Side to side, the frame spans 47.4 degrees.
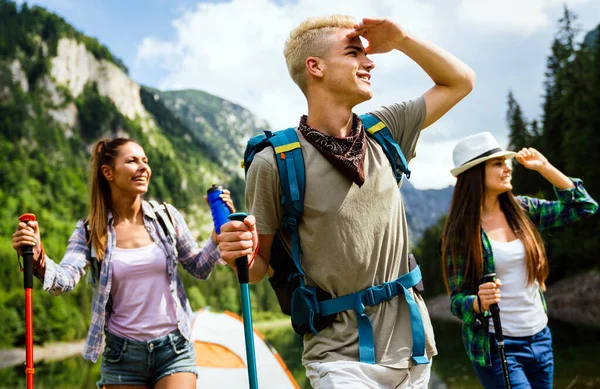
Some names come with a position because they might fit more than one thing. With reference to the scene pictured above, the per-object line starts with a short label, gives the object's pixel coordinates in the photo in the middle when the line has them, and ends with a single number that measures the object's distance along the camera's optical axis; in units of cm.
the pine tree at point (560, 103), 4369
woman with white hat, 465
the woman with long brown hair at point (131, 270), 450
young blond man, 294
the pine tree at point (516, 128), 5044
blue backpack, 295
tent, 783
